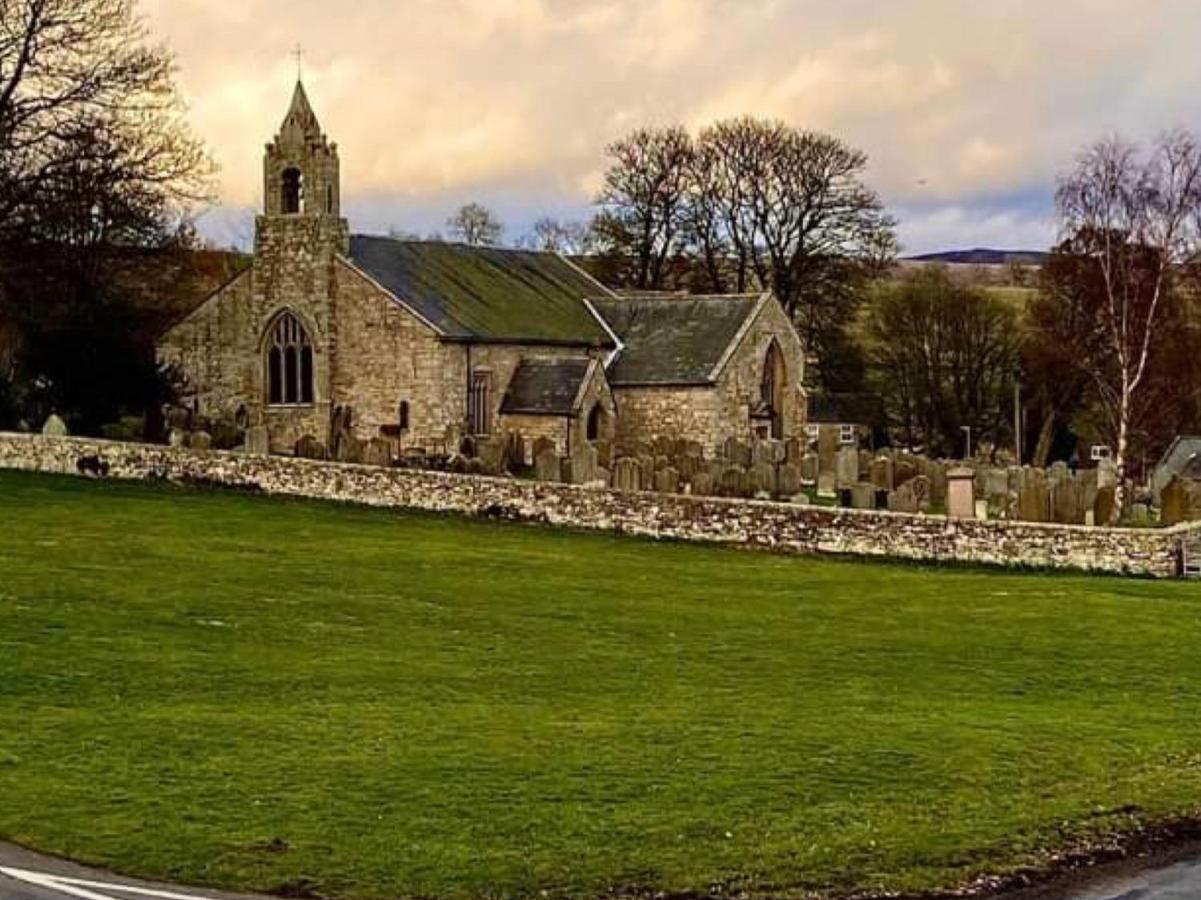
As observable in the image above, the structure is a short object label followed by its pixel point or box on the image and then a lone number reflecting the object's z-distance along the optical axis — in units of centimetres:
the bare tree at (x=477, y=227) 10625
